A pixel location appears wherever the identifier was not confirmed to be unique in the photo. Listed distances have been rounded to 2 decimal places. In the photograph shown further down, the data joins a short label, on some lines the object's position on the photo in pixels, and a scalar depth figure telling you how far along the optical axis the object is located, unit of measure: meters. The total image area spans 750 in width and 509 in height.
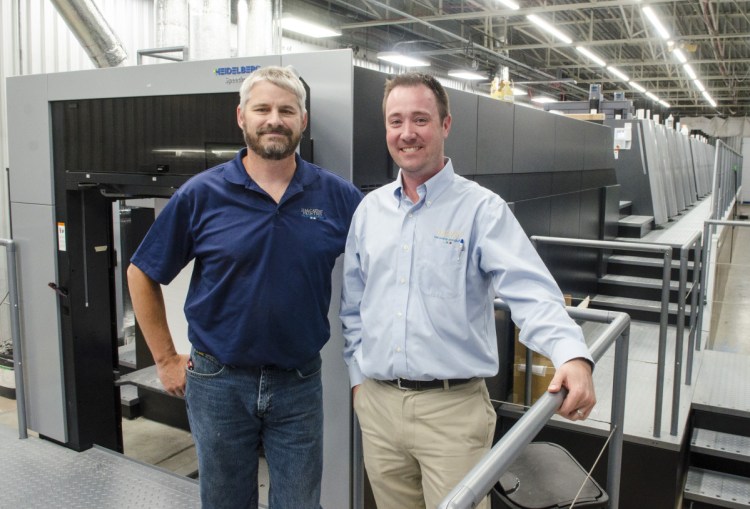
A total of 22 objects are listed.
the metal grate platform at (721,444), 3.97
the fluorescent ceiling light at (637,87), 19.98
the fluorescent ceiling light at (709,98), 22.53
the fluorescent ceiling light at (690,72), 16.98
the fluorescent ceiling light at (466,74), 13.13
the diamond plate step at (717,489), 3.78
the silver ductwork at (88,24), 4.21
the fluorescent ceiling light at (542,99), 18.59
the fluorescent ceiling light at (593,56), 13.36
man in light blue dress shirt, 1.70
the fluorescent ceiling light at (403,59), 11.37
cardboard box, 4.00
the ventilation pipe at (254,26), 4.12
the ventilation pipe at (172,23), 3.91
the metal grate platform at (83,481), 2.99
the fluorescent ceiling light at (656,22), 9.62
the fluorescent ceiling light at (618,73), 16.56
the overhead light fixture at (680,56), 13.41
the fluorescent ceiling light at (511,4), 8.94
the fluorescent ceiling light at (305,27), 8.62
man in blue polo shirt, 1.87
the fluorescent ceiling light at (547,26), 9.93
